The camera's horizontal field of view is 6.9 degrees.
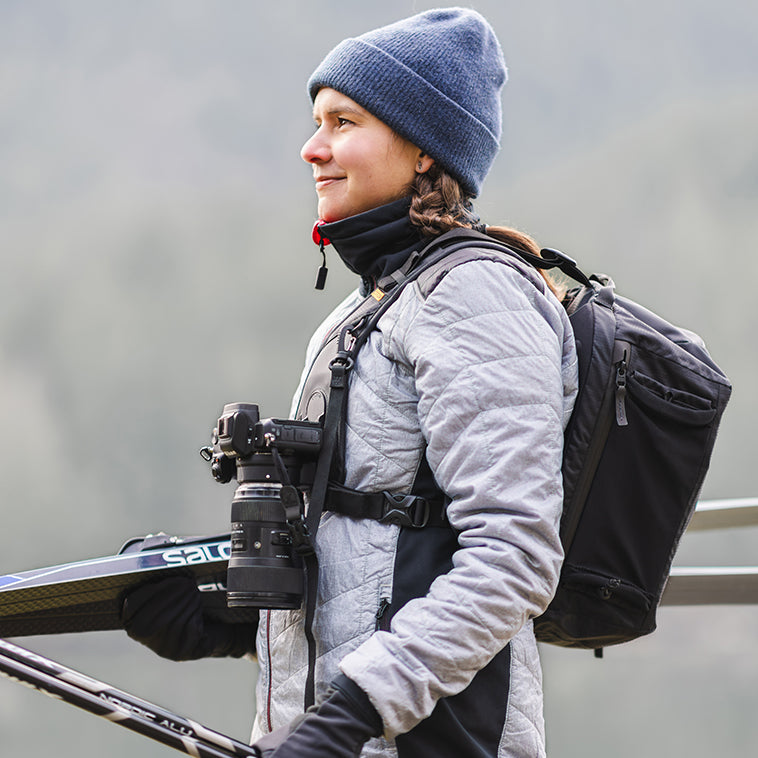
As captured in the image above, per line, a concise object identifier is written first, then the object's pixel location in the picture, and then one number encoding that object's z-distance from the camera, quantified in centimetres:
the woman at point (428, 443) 642
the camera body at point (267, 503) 654
